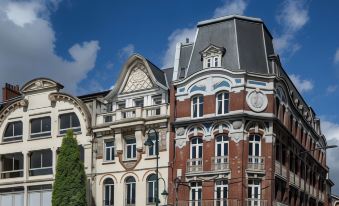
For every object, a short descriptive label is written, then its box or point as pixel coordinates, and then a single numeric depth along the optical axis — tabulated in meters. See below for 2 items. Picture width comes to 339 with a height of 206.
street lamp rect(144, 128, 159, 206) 48.25
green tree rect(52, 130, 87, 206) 47.72
